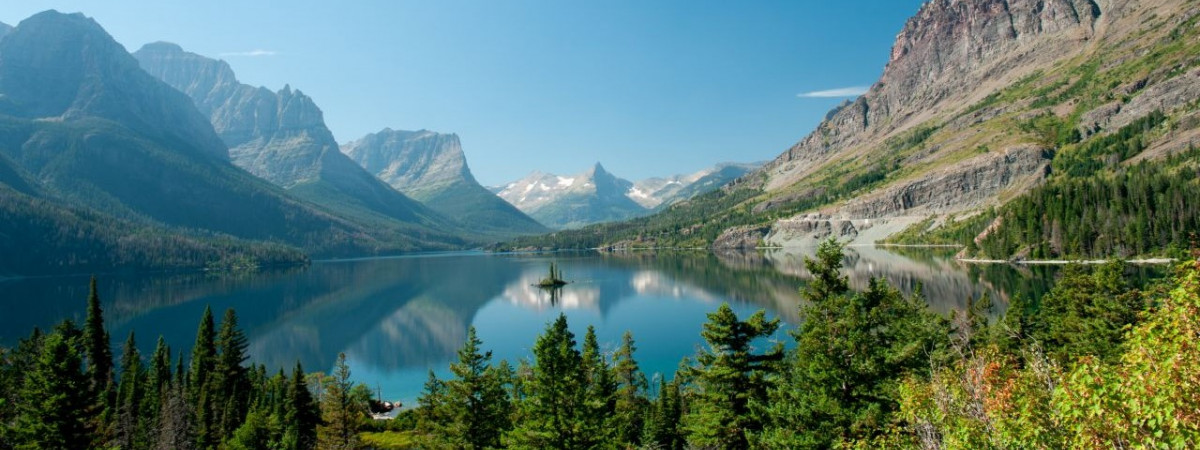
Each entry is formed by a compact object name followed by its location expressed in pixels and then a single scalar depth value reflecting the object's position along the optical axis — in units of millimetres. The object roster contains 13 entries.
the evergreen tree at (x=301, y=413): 51031
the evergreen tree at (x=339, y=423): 46156
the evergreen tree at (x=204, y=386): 54438
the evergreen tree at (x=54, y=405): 35250
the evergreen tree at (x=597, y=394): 31506
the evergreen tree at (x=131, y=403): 52200
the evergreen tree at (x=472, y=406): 33812
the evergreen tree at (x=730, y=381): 27516
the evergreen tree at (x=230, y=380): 56781
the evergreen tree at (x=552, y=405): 30375
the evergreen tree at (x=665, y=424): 41125
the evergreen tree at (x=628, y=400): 42338
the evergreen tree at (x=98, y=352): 59519
